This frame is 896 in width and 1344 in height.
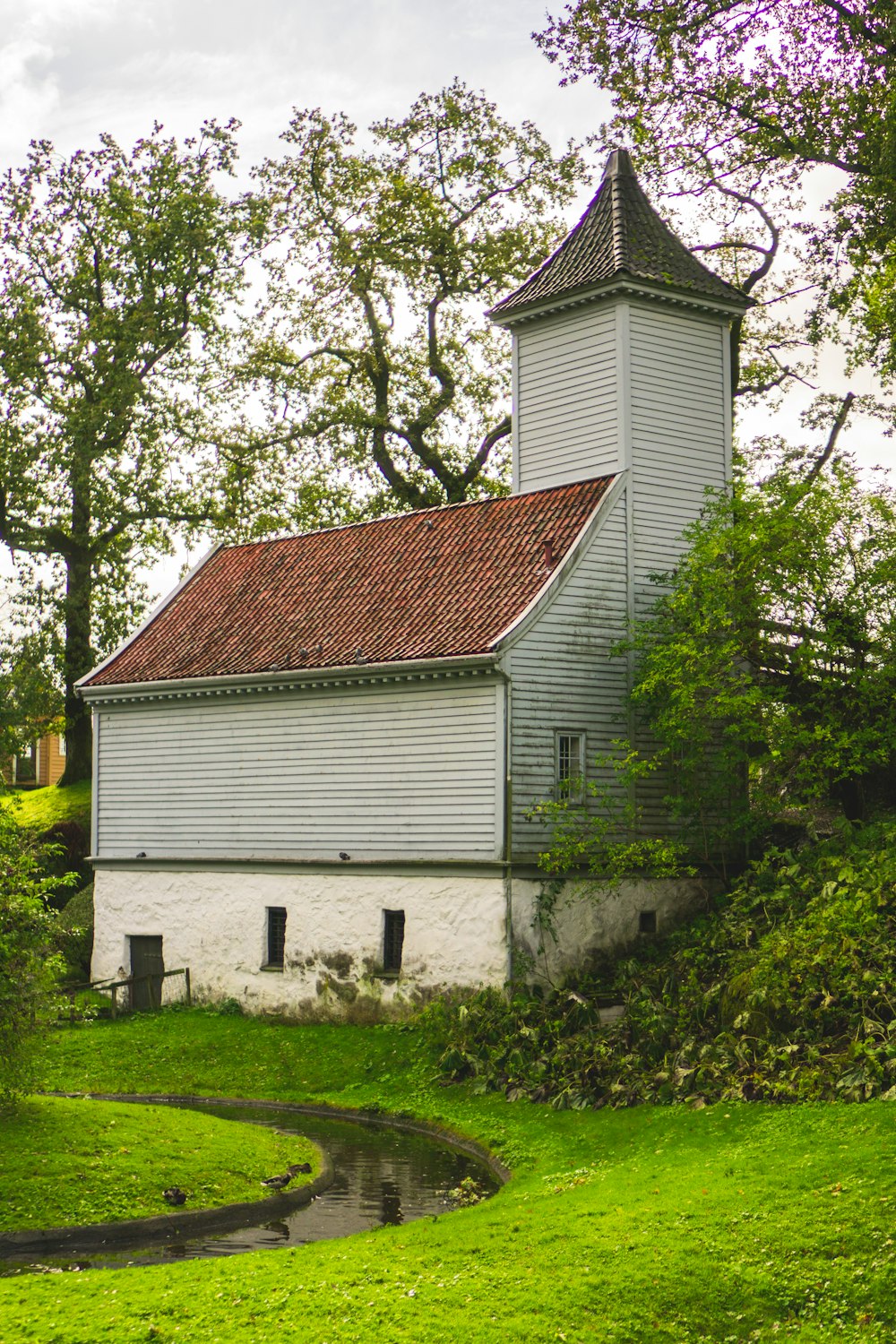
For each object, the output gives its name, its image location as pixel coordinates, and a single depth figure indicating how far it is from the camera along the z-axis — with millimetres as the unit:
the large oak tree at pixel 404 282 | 42469
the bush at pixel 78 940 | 32156
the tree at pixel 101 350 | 42844
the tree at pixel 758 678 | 25016
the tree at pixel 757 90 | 21250
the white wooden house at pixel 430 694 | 25203
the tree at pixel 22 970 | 17234
